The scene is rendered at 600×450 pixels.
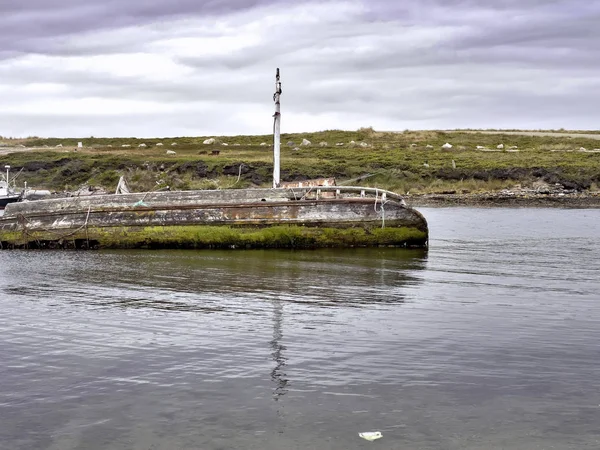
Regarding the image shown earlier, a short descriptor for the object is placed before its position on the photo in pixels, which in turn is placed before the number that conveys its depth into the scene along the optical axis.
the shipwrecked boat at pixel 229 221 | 26.12
